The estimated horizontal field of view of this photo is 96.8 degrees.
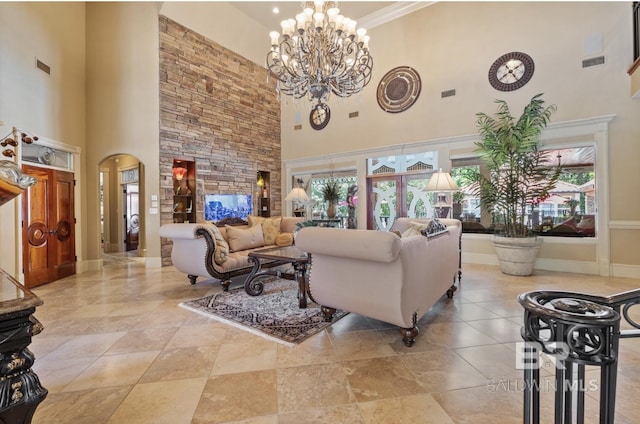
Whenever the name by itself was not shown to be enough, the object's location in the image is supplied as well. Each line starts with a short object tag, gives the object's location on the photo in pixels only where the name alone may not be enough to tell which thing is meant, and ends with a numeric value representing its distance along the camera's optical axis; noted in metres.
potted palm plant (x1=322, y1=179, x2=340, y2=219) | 7.04
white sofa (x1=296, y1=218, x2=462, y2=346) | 2.13
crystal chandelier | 3.71
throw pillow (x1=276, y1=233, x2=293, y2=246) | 5.13
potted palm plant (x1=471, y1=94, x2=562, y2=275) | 4.47
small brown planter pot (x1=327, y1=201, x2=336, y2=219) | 7.01
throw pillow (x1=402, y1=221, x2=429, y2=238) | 2.60
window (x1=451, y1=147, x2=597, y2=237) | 4.65
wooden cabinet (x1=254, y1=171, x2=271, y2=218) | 7.97
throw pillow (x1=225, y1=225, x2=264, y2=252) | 4.38
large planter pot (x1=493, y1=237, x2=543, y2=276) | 4.41
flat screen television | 6.45
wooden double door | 4.25
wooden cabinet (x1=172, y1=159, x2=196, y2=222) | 6.16
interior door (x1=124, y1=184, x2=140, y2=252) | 7.90
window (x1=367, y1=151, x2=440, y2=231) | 6.15
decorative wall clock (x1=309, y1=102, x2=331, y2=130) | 7.46
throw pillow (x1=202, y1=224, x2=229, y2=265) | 3.78
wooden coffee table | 3.16
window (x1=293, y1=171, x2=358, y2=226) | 7.25
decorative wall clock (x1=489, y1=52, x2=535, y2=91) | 5.02
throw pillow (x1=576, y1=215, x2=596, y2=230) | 4.64
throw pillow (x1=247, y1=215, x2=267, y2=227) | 4.99
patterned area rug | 2.56
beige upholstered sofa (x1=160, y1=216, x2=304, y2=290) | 3.75
